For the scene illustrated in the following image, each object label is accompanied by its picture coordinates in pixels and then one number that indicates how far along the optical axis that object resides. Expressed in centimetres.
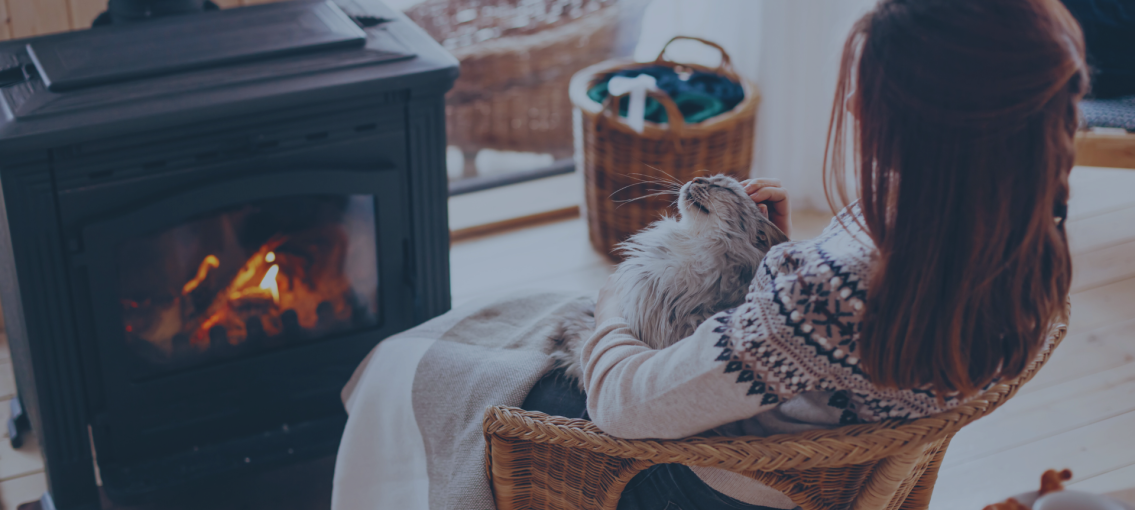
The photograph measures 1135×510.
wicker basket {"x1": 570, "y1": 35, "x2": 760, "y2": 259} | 210
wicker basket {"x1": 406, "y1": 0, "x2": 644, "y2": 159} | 265
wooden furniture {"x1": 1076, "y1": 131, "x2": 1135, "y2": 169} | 185
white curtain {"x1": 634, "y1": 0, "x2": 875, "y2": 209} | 235
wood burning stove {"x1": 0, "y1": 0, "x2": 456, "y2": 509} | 129
